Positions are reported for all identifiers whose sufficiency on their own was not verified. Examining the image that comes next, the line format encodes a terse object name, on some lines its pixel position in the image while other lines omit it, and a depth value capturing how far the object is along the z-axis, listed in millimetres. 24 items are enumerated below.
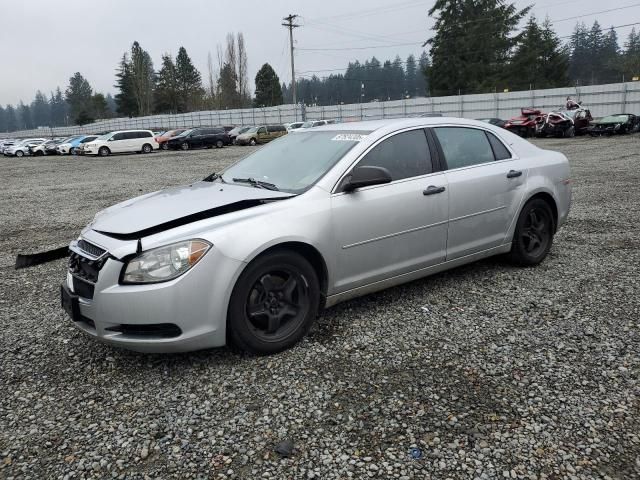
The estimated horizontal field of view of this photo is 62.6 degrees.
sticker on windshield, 4156
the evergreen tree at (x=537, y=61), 58875
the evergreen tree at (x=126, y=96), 90538
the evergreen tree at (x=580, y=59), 91188
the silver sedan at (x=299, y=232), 3148
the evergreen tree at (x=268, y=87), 78750
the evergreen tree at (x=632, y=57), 68062
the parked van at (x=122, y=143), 31484
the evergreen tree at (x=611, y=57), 80469
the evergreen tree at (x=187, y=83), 89875
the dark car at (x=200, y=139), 34094
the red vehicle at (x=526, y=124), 30547
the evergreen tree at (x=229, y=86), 76062
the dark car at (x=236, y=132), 37594
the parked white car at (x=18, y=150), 36000
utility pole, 52531
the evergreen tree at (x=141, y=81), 85875
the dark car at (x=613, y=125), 28359
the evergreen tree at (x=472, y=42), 56719
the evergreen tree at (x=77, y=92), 125875
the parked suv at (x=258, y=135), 36294
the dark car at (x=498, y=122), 31359
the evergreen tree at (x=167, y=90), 91375
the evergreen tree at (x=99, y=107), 108125
